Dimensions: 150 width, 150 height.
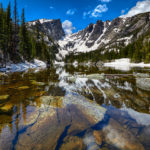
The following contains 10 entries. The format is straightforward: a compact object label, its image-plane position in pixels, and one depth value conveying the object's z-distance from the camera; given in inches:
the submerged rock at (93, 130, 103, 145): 137.9
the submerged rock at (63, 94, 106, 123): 202.6
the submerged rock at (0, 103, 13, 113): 213.2
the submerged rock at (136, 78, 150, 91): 404.1
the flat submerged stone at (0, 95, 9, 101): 278.9
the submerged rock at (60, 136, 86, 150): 126.6
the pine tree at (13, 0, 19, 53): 1412.4
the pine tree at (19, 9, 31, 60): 1535.4
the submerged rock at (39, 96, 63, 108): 254.8
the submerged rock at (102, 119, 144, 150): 129.9
